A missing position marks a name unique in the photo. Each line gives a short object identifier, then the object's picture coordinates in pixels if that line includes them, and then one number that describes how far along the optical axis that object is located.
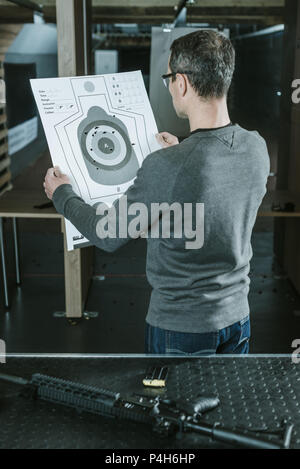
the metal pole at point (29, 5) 4.74
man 1.31
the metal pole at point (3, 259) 3.74
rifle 1.01
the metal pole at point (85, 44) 3.77
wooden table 3.47
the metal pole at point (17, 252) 4.16
